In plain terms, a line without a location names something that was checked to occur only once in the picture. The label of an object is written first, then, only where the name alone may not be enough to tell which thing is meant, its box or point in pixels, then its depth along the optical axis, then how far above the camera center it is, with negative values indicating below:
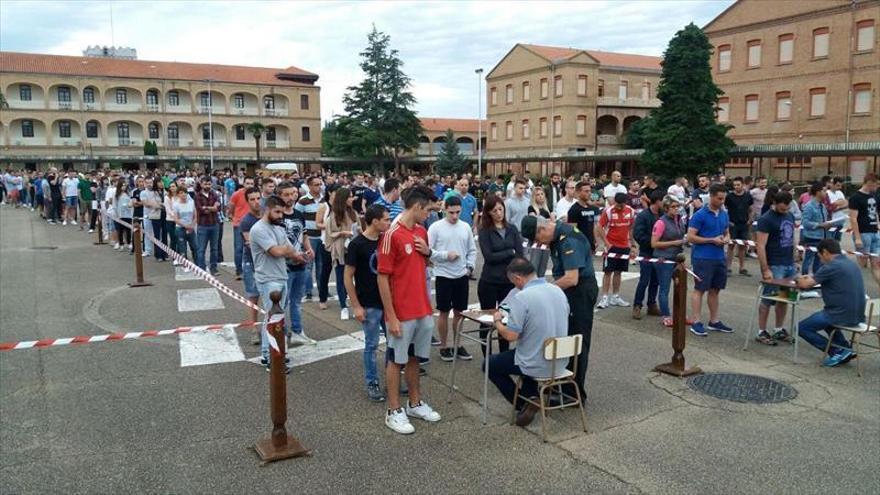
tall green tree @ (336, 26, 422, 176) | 70.62 +6.56
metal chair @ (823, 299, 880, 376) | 6.93 -1.70
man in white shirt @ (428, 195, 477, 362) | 7.15 -0.99
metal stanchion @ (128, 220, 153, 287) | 11.64 -1.54
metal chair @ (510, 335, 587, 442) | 5.09 -1.65
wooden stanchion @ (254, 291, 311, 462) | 4.84 -1.78
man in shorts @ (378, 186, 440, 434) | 5.30 -1.02
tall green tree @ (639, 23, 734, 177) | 42.41 +3.58
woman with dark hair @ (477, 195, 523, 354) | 7.02 -0.85
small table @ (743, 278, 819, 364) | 7.47 -1.46
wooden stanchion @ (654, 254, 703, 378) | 6.61 -1.56
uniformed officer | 5.84 -0.88
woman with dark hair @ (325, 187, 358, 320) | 9.39 -0.80
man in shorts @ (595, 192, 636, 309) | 9.91 -1.02
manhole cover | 6.26 -2.16
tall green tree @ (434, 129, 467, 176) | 63.78 +1.03
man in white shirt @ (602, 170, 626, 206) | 16.52 -0.44
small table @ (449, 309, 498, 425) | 5.60 -1.37
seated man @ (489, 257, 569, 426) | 5.20 -1.17
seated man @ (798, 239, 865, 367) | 7.04 -1.32
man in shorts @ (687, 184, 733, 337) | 8.36 -1.00
